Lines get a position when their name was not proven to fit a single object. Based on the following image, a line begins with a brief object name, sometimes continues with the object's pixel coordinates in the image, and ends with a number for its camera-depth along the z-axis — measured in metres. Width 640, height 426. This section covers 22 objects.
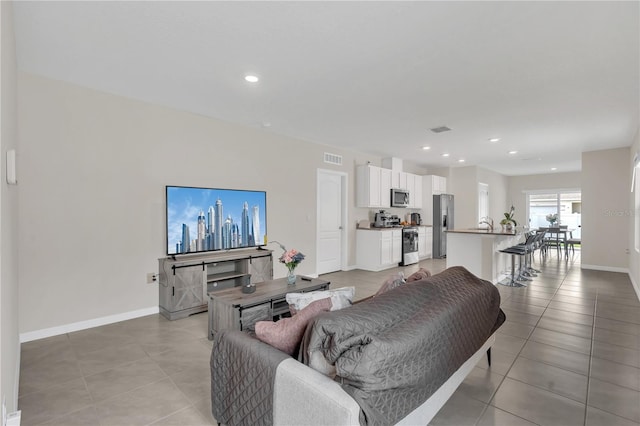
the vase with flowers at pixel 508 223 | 5.83
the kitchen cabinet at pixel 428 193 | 8.51
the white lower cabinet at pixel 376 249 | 6.56
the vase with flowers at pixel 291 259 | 3.22
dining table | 8.40
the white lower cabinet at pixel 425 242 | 8.02
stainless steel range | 7.28
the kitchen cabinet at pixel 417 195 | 8.16
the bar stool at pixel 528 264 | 5.55
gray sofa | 1.24
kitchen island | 5.39
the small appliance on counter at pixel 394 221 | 7.32
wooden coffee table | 2.88
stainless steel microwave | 7.33
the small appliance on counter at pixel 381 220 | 7.05
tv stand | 3.72
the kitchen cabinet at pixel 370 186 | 6.68
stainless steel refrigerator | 8.44
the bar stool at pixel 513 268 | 5.31
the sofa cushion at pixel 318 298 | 1.82
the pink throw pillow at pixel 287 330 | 1.58
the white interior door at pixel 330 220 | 6.16
